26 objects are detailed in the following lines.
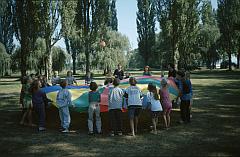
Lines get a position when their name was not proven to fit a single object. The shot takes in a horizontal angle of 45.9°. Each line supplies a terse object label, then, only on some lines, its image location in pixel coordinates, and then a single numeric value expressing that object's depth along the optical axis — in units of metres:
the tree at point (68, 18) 21.83
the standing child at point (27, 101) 8.72
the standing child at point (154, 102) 7.52
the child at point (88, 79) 17.68
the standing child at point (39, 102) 8.03
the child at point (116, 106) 7.35
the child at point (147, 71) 13.26
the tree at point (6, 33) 42.94
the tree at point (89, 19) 27.14
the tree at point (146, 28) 46.75
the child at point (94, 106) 7.59
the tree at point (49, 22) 21.00
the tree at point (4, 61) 31.05
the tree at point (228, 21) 40.62
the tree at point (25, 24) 21.46
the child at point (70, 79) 12.20
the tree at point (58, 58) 35.03
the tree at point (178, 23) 26.50
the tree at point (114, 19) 51.56
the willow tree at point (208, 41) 50.78
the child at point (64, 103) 7.81
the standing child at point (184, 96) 8.40
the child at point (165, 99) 7.96
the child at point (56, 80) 12.61
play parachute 8.36
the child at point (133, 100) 7.33
